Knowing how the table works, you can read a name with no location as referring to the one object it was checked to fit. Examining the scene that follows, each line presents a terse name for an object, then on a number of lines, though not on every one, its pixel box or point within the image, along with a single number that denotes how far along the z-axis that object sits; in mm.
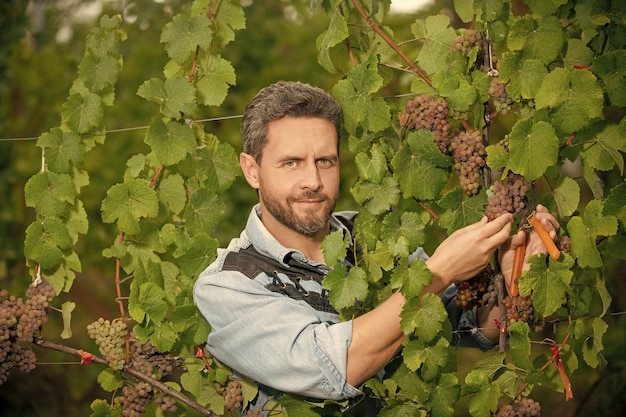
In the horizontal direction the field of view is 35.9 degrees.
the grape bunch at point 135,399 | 2545
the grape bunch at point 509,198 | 2143
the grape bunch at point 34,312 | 2572
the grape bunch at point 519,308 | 2213
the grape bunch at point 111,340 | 2529
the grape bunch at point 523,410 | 2236
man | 2098
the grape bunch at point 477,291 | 2258
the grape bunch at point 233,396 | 2438
